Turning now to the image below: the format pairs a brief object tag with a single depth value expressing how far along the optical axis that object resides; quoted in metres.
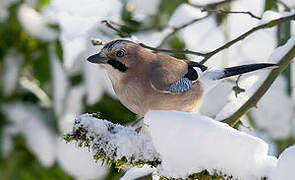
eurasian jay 3.87
